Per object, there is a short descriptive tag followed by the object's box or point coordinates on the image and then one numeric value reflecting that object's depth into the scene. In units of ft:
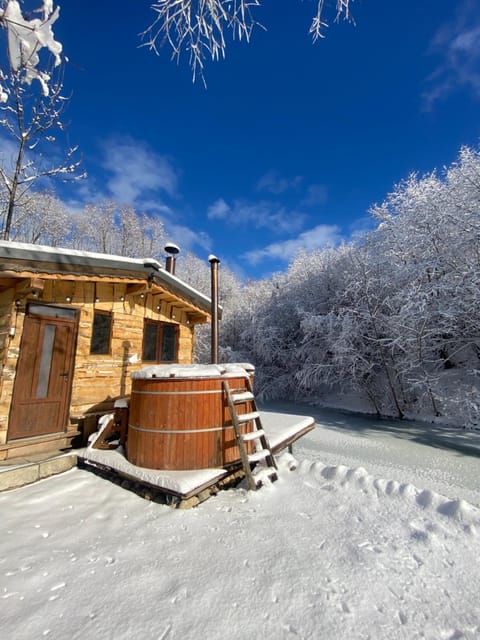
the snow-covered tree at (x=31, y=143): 27.07
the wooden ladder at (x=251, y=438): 11.30
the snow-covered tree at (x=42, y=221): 46.89
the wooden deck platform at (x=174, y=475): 9.99
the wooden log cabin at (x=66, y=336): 13.51
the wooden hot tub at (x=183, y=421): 11.46
